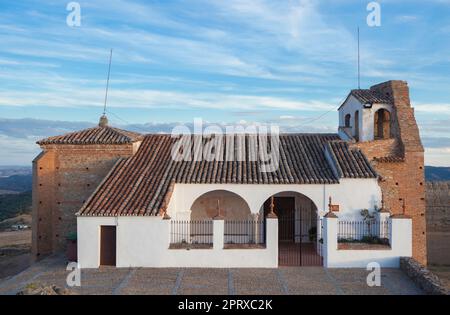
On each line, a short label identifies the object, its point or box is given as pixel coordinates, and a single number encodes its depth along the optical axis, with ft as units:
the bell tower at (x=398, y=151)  63.87
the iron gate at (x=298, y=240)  53.98
